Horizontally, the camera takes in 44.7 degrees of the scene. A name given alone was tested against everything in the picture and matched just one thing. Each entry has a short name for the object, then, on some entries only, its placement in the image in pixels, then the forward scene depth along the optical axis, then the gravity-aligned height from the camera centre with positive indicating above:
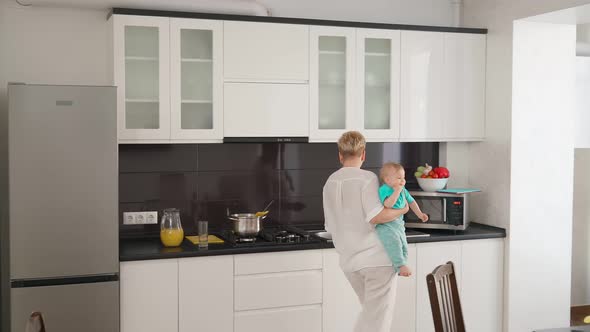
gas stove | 4.15 -0.51
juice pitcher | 4.07 -0.45
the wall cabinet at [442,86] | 4.69 +0.44
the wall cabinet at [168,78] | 4.07 +0.42
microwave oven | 4.59 -0.38
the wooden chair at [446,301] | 2.48 -0.55
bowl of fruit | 4.70 -0.17
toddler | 3.64 -0.37
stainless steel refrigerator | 3.59 -0.29
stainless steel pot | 4.23 -0.44
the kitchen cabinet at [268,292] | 3.89 -0.80
